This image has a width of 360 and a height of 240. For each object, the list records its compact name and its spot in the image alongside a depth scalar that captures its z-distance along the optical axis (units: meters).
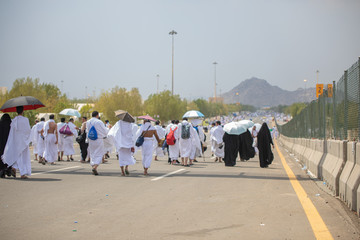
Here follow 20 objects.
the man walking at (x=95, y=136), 14.25
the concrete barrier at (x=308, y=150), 15.49
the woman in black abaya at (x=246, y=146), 20.62
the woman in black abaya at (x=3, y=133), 13.20
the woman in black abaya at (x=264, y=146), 17.69
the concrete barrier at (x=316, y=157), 12.68
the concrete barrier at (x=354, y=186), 7.24
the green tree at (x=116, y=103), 77.88
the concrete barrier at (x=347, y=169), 8.12
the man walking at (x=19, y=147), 12.84
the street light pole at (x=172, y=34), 89.92
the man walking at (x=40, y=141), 20.13
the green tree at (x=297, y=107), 166.10
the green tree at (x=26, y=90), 60.03
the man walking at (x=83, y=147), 20.06
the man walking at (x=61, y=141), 21.16
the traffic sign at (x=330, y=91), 12.77
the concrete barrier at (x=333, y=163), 9.16
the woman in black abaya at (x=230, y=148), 18.72
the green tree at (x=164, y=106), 101.06
